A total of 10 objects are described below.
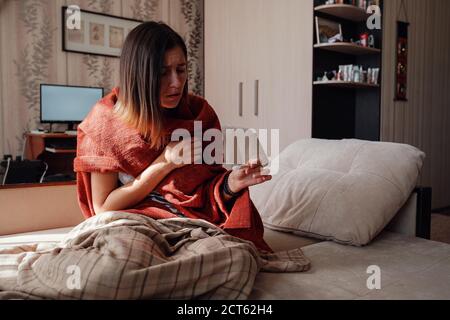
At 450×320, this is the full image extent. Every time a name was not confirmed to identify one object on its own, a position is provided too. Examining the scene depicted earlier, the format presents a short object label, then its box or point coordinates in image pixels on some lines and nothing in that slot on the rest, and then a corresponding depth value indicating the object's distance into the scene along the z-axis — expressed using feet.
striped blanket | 2.59
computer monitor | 11.77
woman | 3.81
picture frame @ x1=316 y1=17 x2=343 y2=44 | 10.46
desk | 11.08
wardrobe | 10.84
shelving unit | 10.63
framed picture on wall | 12.30
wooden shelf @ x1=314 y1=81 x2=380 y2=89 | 10.35
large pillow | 4.41
